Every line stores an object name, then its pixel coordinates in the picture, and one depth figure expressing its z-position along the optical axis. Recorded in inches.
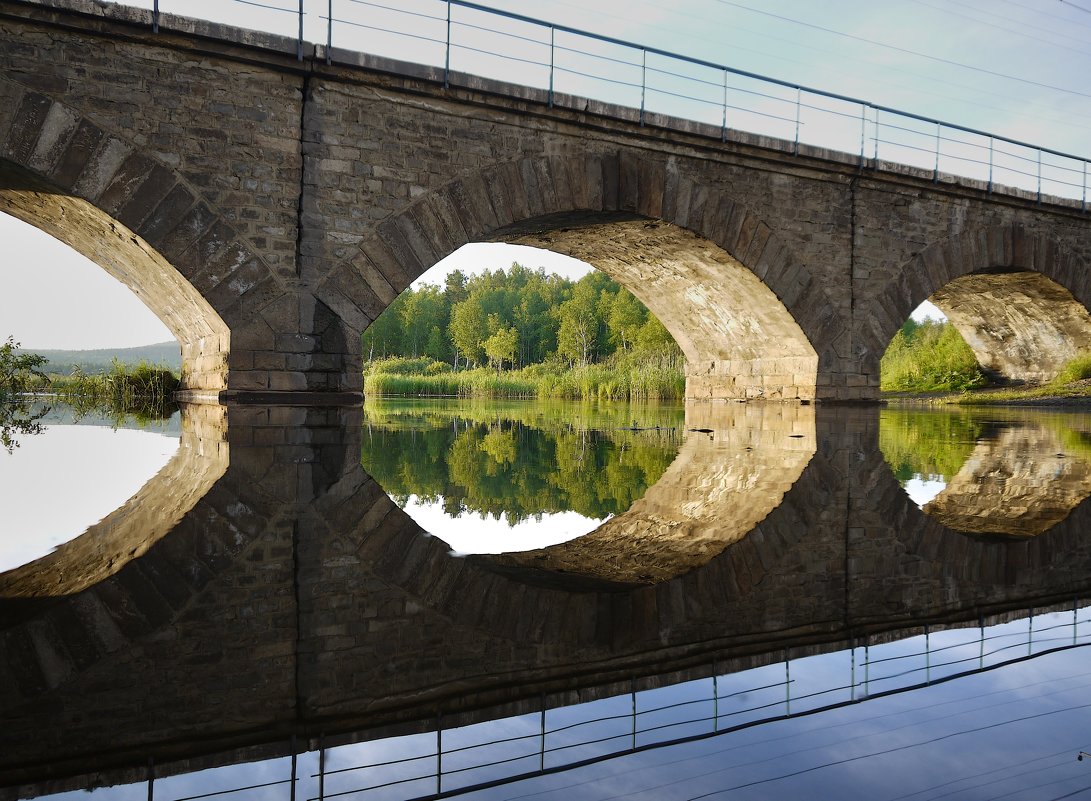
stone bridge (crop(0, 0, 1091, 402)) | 341.1
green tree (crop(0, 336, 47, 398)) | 640.4
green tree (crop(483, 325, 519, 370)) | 2290.8
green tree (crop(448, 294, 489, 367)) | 2613.2
